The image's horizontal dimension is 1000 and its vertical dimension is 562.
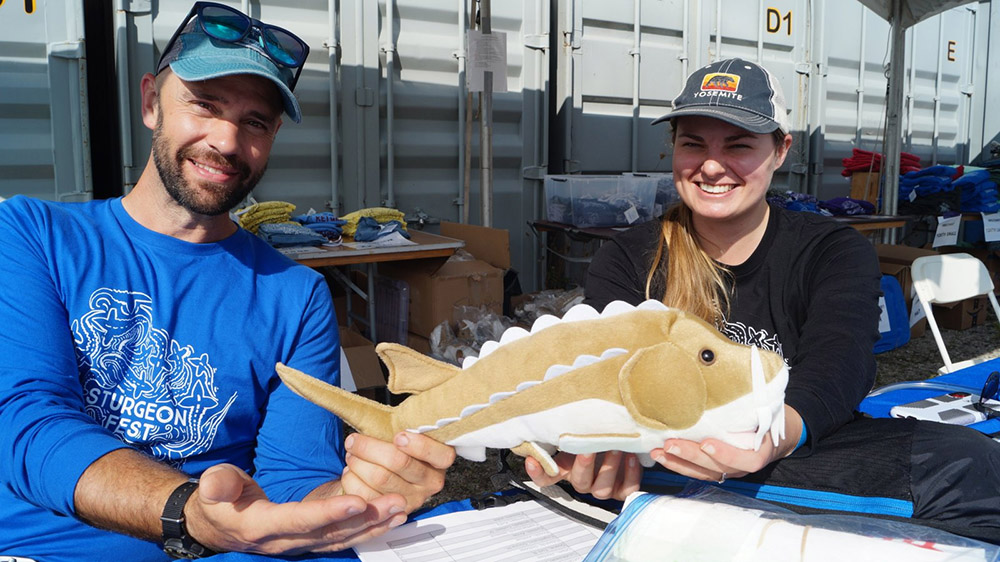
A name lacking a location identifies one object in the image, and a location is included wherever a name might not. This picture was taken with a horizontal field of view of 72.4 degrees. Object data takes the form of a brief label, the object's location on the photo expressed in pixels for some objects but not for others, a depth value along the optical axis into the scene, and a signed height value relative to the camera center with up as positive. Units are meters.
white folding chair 2.96 -0.29
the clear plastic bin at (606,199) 4.62 +0.08
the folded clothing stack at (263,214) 3.62 -0.02
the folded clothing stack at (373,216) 3.85 -0.03
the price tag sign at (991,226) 5.79 -0.11
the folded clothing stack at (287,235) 3.41 -0.12
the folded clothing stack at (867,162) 6.29 +0.47
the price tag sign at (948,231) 5.57 -0.15
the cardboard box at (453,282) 3.80 -0.40
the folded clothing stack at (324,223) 3.66 -0.07
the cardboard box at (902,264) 5.09 -0.38
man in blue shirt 1.03 -0.29
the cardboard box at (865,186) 6.22 +0.25
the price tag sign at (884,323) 4.62 -0.74
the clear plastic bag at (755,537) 0.76 -0.39
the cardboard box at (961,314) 5.57 -0.83
